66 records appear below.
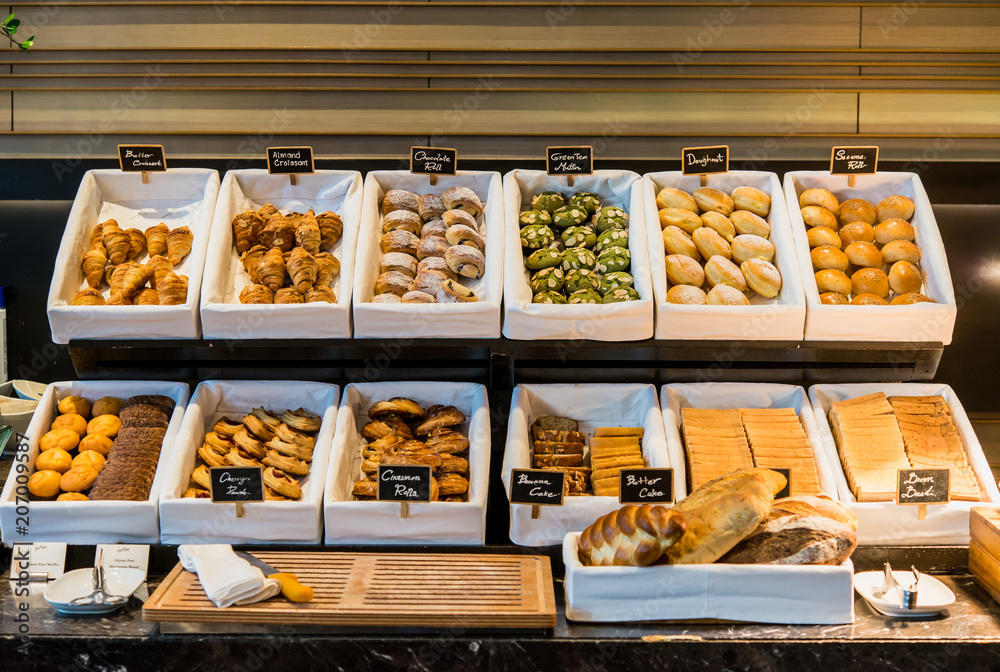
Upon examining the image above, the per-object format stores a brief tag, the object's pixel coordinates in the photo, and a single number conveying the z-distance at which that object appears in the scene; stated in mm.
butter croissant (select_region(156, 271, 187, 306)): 3043
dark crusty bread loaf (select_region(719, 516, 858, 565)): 2469
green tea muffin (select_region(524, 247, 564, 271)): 3199
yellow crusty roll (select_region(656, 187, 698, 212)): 3354
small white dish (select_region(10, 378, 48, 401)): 3678
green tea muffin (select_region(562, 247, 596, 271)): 3211
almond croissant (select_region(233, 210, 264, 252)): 3277
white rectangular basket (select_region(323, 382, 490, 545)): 2754
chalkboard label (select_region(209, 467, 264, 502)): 2711
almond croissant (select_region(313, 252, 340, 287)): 3139
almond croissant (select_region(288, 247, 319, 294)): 3072
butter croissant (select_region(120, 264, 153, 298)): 3055
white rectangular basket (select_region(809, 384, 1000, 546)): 2777
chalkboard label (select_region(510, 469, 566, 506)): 2678
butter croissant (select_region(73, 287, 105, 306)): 3027
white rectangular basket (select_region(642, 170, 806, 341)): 2951
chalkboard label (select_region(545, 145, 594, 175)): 3398
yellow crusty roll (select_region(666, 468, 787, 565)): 2398
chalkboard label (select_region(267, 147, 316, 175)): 3377
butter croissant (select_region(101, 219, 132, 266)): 3172
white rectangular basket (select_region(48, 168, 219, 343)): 2971
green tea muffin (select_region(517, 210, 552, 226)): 3344
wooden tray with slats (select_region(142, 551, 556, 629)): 2430
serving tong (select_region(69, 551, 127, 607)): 2535
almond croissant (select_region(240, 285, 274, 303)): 3027
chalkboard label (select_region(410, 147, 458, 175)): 3373
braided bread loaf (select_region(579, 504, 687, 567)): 2352
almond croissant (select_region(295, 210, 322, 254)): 3191
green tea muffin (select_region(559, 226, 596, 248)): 3311
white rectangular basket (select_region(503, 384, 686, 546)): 2742
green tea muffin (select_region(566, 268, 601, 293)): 3123
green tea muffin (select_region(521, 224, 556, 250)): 3252
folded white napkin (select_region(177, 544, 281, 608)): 2455
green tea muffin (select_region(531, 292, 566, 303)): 3053
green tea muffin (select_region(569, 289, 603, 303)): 3041
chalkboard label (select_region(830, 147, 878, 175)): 3355
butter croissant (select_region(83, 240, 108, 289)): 3141
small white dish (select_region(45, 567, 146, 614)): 2543
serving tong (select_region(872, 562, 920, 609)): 2535
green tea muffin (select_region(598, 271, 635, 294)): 3107
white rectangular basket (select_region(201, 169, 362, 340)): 2957
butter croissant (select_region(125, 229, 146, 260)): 3255
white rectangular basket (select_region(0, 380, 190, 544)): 2764
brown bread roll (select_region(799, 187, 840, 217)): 3334
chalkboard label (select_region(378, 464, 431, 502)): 2688
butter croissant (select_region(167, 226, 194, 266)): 3242
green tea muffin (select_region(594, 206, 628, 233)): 3357
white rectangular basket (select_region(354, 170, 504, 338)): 2949
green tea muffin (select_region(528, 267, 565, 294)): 3141
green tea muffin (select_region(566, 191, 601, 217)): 3406
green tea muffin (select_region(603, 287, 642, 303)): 3037
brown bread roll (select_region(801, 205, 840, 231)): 3285
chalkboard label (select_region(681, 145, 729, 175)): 3371
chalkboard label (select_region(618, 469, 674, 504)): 2660
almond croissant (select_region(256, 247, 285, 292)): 3084
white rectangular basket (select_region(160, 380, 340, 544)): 2758
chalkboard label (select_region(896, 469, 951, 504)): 2727
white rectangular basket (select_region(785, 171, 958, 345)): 2967
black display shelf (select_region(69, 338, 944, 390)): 3232
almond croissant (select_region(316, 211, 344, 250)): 3301
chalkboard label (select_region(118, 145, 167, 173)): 3343
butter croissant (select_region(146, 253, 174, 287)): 3170
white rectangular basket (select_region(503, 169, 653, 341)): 2934
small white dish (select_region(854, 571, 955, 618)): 2531
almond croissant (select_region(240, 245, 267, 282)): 3178
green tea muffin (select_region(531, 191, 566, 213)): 3420
